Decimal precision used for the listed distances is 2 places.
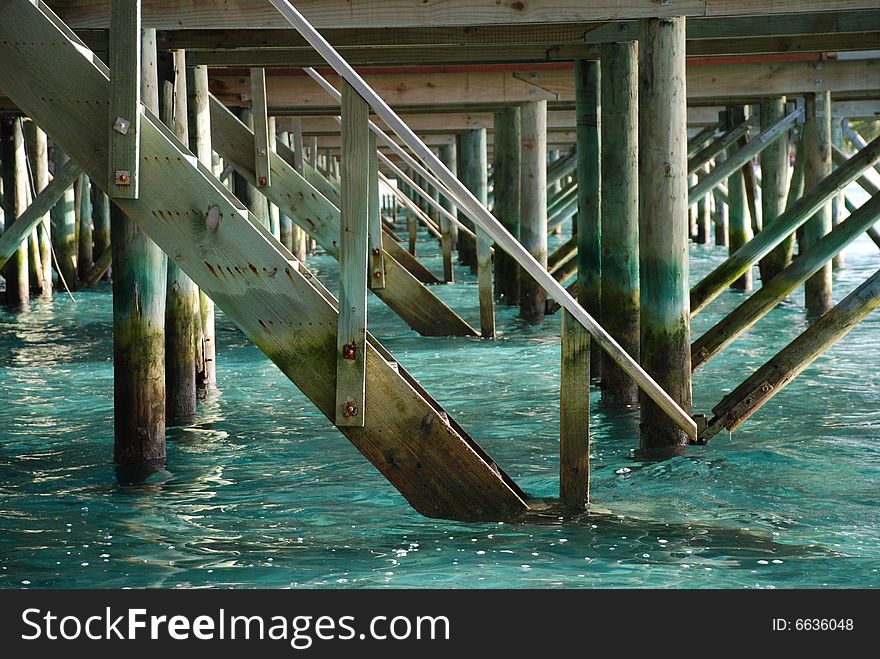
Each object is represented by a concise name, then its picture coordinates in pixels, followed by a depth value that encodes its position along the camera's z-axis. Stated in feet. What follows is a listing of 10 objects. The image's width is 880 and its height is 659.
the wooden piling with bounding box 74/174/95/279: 60.64
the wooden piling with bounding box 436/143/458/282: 57.64
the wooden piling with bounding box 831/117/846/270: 54.33
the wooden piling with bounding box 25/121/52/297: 51.88
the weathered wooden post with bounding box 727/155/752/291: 53.52
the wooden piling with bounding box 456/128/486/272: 65.05
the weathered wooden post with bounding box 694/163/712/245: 85.23
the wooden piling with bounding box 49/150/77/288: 56.70
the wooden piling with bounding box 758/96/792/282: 45.21
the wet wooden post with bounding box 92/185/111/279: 59.41
